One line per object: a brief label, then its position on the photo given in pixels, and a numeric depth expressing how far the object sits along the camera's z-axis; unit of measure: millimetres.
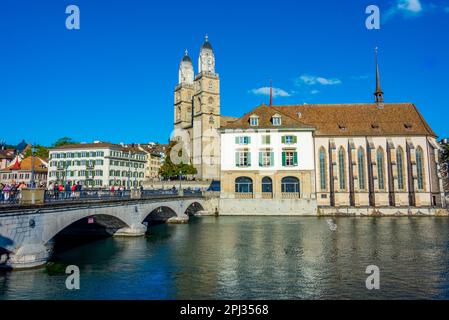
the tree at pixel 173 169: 77375
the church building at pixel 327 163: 51406
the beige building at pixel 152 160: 104550
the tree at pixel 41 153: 97212
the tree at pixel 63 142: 100731
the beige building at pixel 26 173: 82500
